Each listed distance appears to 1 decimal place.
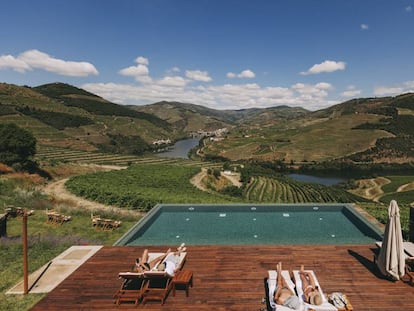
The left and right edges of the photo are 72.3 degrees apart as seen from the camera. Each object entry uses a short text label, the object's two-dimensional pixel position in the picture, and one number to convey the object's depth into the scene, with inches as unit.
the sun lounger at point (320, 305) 197.6
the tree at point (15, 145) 1258.6
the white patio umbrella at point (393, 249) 240.6
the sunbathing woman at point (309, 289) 203.2
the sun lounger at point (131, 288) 221.5
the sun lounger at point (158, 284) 224.7
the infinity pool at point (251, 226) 440.1
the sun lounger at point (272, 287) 201.5
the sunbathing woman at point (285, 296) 198.8
